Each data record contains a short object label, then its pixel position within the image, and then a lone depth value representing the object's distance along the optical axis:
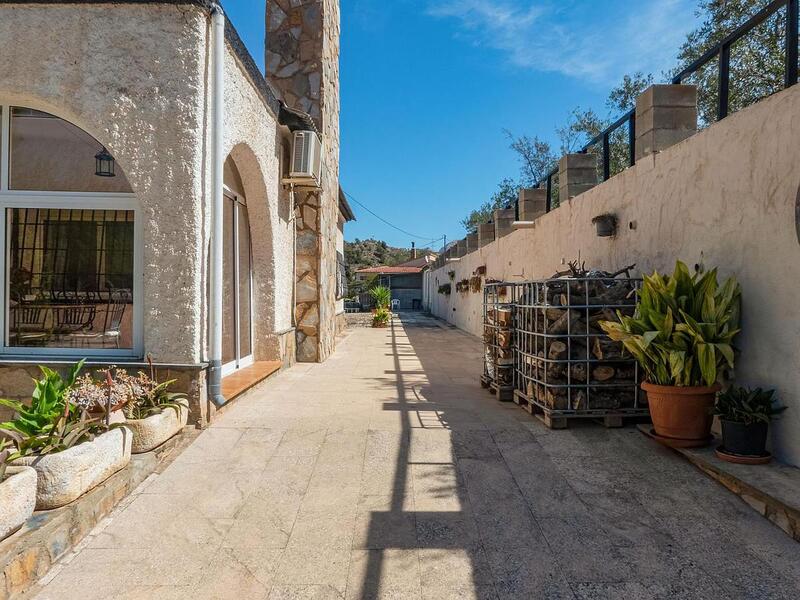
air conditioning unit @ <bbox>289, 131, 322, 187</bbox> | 7.15
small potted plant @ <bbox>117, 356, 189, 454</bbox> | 3.53
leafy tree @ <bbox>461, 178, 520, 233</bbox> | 30.07
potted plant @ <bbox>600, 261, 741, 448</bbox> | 3.66
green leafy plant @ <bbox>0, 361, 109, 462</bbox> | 2.79
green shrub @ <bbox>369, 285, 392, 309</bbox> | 20.14
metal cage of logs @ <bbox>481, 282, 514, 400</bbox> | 5.81
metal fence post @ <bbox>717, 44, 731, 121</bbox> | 4.26
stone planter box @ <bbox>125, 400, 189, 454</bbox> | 3.52
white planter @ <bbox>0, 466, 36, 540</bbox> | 2.23
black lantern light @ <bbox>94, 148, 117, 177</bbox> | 4.50
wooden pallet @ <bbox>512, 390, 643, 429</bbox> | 4.50
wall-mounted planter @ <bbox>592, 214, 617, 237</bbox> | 6.02
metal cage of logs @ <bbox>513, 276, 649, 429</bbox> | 4.54
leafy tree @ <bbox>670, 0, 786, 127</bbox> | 7.31
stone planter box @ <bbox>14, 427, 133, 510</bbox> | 2.55
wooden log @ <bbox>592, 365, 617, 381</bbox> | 4.57
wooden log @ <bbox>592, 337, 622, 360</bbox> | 4.52
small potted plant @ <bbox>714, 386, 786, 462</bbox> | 3.36
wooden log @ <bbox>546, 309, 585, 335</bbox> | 4.61
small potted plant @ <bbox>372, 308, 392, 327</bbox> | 17.40
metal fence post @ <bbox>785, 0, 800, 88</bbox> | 3.47
